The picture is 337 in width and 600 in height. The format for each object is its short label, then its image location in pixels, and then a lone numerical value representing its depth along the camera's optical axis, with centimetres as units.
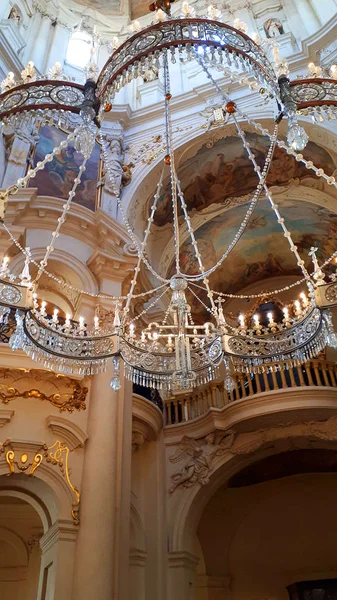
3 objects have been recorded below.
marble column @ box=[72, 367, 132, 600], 604
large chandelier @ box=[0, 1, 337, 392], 495
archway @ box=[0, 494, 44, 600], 970
